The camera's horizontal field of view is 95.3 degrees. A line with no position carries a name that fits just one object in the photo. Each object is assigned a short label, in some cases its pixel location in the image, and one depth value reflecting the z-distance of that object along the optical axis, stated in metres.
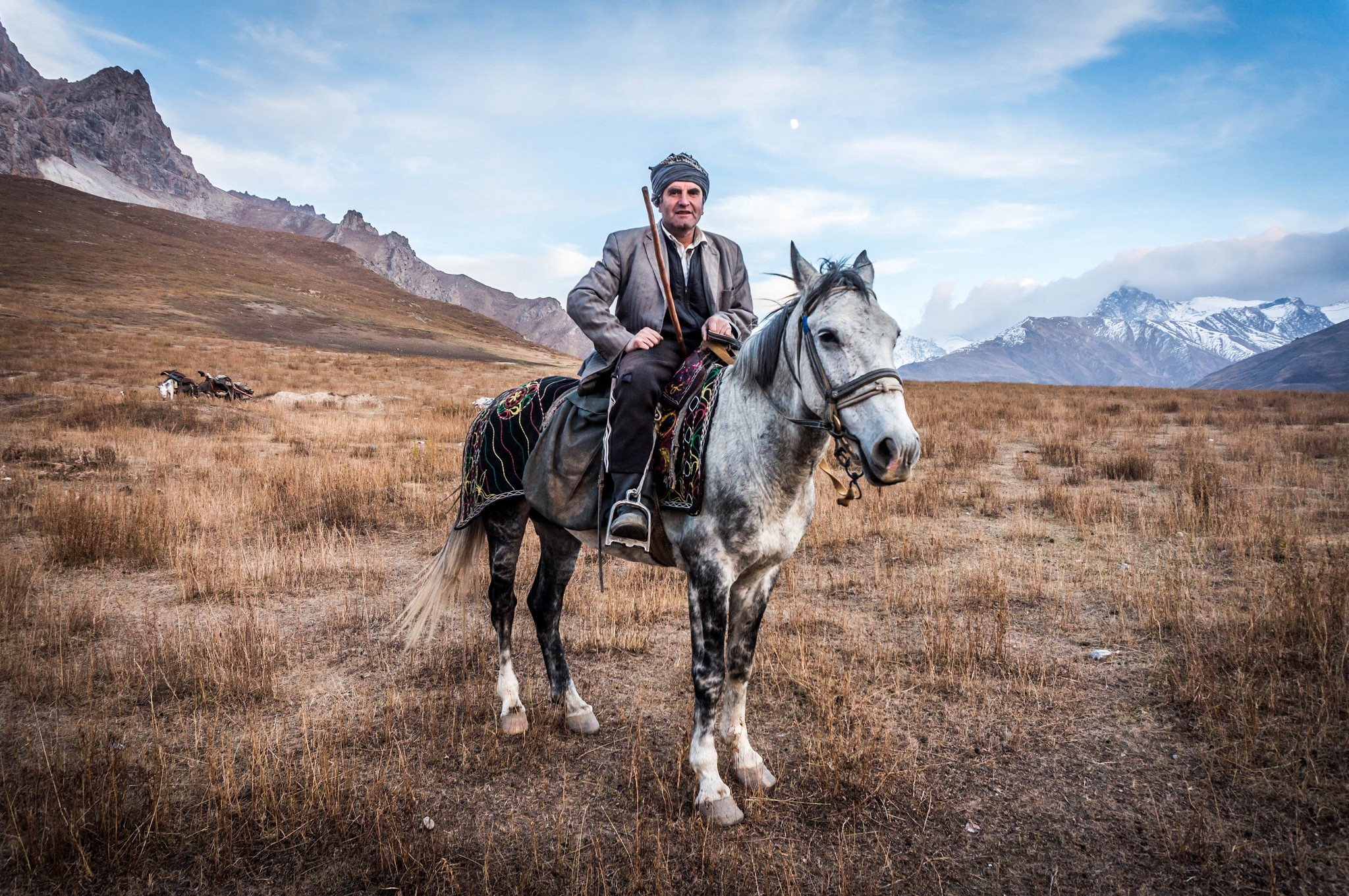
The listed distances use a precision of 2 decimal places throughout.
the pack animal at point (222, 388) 18.80
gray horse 2.43
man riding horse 3.27
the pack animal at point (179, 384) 18.15
